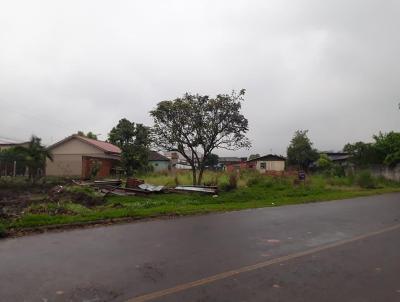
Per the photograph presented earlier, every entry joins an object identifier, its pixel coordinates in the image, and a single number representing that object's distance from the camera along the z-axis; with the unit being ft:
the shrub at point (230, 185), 73.41
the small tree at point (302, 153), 217.97
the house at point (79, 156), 137.90
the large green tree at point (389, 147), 132.36
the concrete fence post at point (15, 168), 101.54
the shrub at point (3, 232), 33.30
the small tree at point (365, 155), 142.82
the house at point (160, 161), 216.54
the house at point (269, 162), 222.69
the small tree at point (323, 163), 177.68
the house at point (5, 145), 169.21
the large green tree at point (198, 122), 78.95
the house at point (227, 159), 370.98
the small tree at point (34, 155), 105.60
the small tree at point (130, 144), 138.00
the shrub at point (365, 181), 106.01
